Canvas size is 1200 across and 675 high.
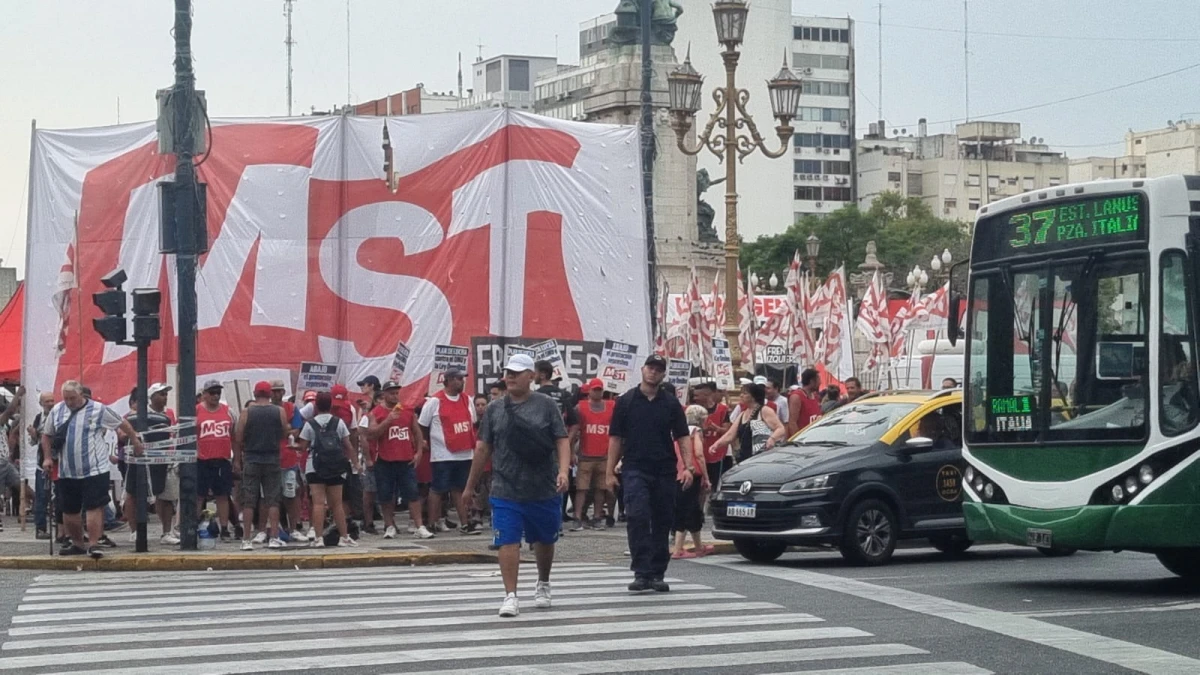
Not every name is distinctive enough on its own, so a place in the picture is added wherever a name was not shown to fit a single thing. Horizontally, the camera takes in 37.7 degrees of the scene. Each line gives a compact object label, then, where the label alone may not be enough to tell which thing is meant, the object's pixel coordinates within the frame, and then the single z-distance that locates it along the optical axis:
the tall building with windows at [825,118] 129.00
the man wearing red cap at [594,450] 20.75
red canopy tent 29.19
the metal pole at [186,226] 17.86
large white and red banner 23.52
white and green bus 12.72
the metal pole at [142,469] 17.41
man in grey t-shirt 12.20
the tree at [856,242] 99.62
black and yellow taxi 15.91
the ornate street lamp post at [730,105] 26.52
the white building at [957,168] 129.62
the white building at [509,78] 132.88
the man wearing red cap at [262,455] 17.88
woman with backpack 17.59
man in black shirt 13.61
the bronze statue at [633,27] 58.28
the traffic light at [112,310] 17.41
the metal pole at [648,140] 24.89
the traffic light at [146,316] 17.44
